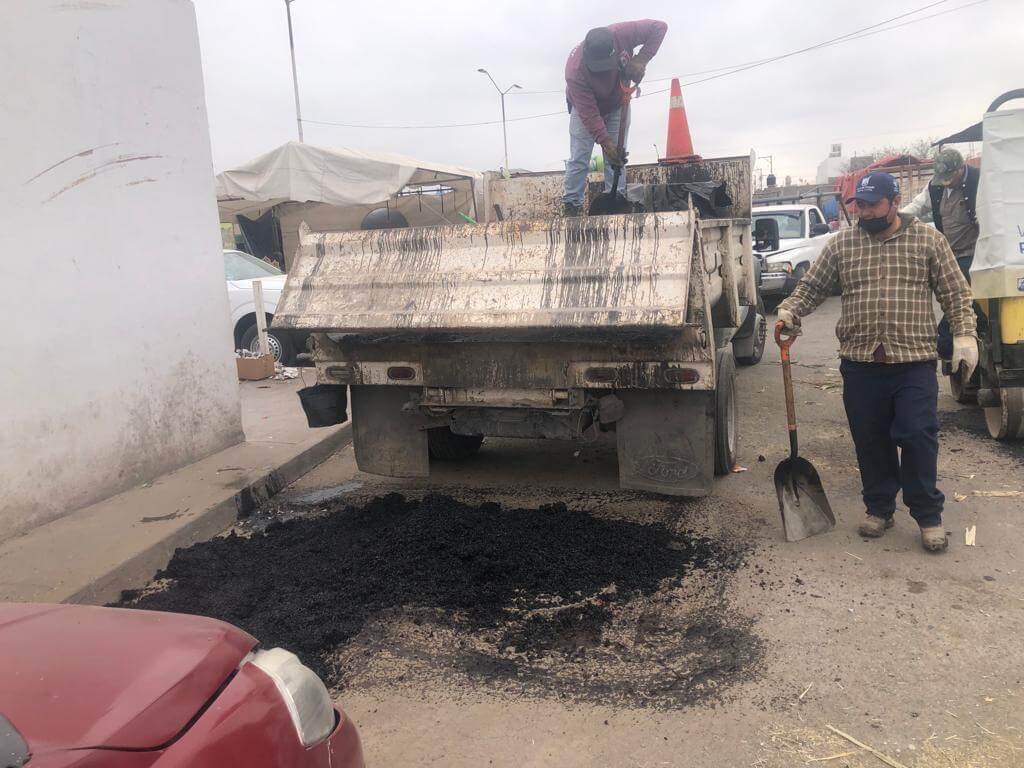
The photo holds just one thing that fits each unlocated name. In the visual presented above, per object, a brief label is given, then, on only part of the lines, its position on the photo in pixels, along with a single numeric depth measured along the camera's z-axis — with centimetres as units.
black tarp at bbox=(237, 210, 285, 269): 1568
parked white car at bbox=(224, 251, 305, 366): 1025
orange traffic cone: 813
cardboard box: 960
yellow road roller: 495
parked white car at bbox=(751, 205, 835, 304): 1123
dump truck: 404
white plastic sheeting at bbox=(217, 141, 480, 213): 1303
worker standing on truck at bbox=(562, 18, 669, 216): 602
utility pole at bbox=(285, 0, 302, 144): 2548
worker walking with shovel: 395
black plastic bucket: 486
